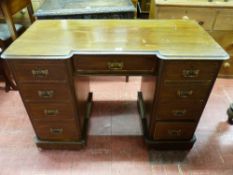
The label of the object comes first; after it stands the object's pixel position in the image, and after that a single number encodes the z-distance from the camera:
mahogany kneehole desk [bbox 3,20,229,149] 0.97
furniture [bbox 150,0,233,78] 1.69
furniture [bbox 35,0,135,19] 1.58
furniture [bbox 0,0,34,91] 1.56
